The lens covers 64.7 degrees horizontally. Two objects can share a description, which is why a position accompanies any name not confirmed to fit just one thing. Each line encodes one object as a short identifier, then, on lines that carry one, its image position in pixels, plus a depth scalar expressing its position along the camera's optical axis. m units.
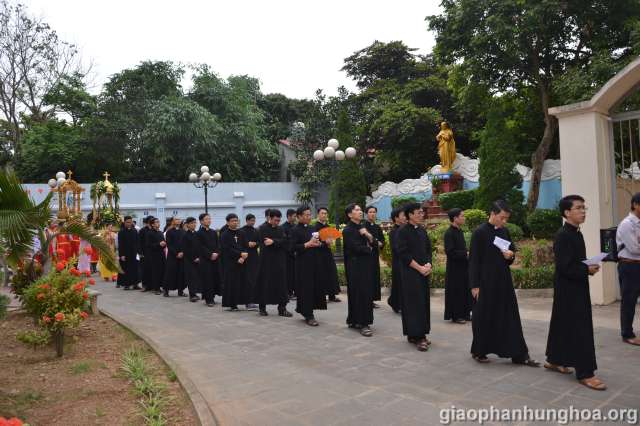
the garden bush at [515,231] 13.19
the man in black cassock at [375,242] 8.09
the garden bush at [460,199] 18.42
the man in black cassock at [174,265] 10.91
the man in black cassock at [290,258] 8.93
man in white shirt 5.42
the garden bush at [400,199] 21.33
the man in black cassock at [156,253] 11.66
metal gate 7.50
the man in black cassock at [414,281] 5.54
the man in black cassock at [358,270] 6.49
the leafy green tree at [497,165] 15.94
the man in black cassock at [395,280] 7.61
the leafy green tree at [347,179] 24.86
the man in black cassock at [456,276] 7.07
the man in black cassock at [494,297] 4.81
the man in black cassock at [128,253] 12.50
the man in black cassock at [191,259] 10.05
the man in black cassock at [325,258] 7.53
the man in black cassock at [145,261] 11.95
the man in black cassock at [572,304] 4.18
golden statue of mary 20.26
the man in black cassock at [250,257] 8.79
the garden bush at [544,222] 12.90
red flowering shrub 5.31
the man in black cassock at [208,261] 9.59
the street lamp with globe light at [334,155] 13.77
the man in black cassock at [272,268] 8.00
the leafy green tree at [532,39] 13.95
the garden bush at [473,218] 14.12
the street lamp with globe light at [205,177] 18.45
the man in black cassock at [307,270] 7.24
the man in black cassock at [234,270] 8.80
